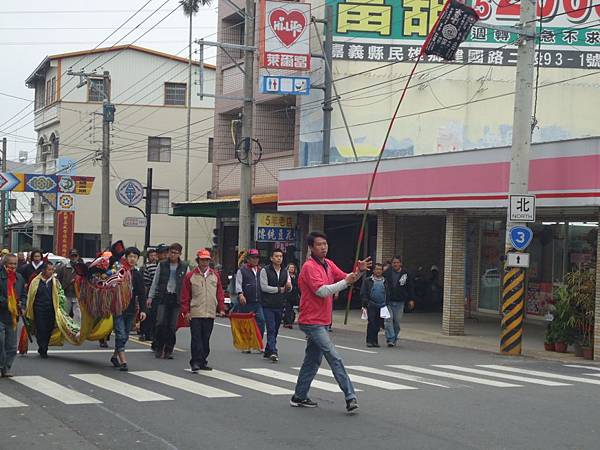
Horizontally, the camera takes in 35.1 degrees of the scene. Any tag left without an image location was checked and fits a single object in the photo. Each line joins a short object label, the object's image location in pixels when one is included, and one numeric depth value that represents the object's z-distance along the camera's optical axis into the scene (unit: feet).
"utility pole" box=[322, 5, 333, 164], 105.19
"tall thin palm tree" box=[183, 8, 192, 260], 178.95
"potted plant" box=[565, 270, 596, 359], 63.77
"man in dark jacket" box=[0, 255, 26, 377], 41.42
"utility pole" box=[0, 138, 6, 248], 196.75
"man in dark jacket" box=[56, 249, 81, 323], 66.49
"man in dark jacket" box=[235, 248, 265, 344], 53.11
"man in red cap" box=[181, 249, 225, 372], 45.29
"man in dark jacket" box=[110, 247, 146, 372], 45.14
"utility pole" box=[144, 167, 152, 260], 115.14
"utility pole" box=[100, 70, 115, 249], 117.91
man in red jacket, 33.35
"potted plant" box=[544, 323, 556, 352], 66.69
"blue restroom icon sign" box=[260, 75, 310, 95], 104.27
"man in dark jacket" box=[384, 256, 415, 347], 65.82
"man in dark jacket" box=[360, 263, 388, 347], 65.57
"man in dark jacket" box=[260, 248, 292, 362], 52.34
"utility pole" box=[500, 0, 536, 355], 62.23
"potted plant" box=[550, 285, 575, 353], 64.44
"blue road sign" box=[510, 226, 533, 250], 62.64
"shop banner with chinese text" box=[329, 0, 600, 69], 103.55
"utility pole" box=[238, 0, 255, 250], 96.17
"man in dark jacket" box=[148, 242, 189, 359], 49.90
